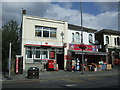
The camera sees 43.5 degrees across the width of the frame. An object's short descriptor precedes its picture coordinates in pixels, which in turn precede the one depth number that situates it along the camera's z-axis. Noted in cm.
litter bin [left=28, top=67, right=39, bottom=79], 1523
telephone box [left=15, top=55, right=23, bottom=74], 1827
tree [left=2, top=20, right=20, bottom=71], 2767
